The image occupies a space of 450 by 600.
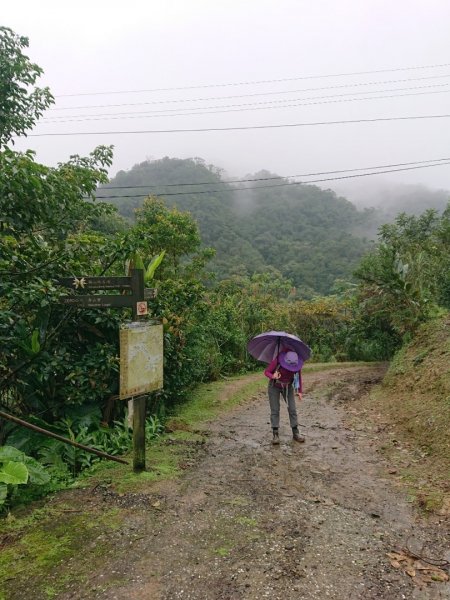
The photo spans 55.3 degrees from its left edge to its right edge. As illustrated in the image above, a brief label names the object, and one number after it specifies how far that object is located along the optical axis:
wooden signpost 4.76
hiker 5.96
